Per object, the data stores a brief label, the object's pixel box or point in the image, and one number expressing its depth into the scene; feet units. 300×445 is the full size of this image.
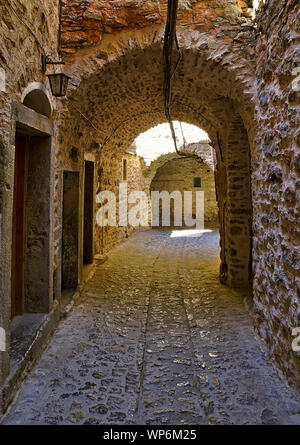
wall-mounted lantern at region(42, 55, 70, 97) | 10.35
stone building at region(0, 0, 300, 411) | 7.97
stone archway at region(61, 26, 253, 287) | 12.92
